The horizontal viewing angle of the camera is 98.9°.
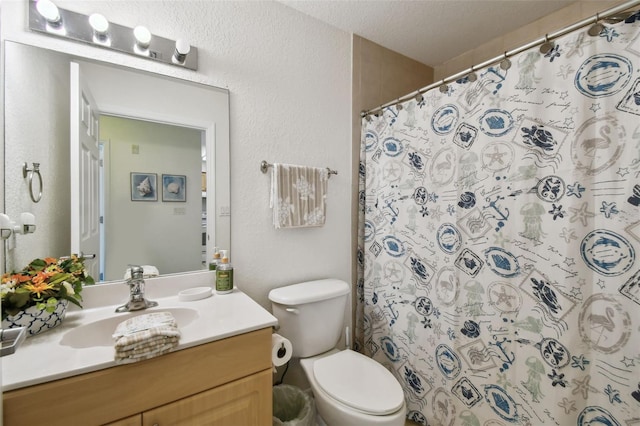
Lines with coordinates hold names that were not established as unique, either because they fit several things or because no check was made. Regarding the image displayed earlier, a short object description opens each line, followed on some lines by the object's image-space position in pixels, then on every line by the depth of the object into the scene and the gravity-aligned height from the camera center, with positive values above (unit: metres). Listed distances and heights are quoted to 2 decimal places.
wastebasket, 1.38 -0.98
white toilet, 1.08 -0.76
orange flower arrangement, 0.81 -0.23
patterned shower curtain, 0.92 -0.12
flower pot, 0.81 -0.33
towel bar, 1.48 +0.24
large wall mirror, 1.00 +0.21
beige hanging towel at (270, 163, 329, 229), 1.48 +0.09
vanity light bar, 1.02 +0.71
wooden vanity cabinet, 0.68 -0.51
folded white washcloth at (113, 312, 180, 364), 0.74 -0.37
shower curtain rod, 0.88 +0.66
